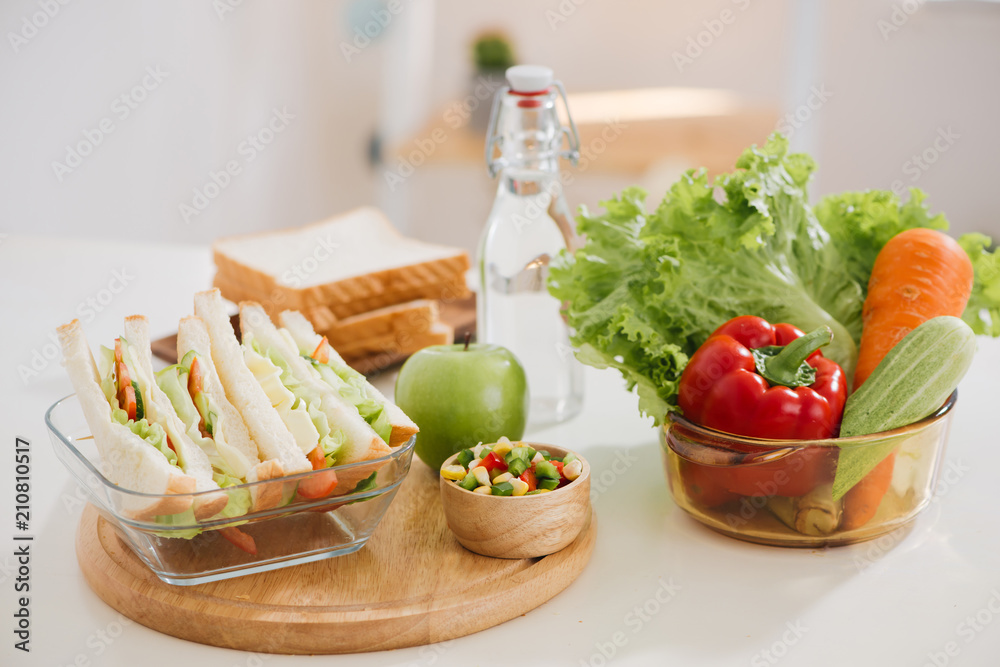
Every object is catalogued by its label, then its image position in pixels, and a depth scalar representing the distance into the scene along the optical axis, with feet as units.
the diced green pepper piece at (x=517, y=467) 3.44
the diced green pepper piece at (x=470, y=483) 3.42
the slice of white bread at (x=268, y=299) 5.57
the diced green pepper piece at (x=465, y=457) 3.68
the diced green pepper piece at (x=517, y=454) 3.51
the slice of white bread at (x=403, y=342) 5.69
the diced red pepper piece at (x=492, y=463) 3.53
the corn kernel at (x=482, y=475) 3.42
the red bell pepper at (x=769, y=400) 3.38
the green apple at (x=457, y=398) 4.18
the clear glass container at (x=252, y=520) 2.98
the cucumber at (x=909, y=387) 3.39
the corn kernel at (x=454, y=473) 3.50
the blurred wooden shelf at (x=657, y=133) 13.16
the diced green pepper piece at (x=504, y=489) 3.35
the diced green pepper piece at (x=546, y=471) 3.45
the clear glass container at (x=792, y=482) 3.34
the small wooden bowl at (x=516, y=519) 3.34
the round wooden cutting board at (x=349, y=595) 3.04
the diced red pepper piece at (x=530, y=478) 3.44
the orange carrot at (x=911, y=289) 4.07
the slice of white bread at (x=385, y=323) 5.61
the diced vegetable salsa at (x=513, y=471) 3.39
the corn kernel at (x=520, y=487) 3.35
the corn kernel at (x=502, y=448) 3.62
